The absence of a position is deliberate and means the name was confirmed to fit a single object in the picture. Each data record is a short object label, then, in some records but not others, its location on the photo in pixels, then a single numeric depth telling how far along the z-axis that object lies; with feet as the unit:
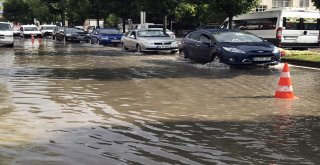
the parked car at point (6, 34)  95.82
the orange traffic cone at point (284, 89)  31.14
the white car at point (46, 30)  201.72
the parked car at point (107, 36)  115.15
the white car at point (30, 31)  178.29
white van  79.00
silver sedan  79.87
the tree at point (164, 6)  105.60
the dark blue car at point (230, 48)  50.60
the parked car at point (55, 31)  159.39
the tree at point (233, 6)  81.58
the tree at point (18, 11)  358.96
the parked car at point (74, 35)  137.80
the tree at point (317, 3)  59.38
